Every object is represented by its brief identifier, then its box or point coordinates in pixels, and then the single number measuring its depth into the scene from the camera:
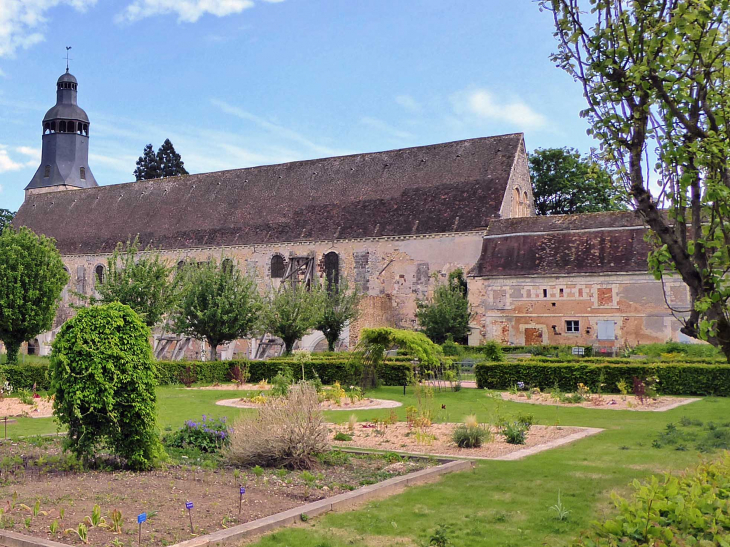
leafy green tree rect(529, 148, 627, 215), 46.09
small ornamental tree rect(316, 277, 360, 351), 30.83
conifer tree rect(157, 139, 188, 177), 60.94
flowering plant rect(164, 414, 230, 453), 10.45
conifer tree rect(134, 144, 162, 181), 60.88
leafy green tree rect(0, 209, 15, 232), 64.37
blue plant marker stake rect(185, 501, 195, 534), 6.04
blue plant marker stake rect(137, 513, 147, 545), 5.65
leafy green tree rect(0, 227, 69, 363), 25.33
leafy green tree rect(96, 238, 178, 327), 27.81
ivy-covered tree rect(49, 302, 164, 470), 8.92
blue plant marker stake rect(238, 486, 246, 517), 6.75
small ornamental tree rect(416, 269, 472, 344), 31.48
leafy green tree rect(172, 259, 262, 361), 26.69
